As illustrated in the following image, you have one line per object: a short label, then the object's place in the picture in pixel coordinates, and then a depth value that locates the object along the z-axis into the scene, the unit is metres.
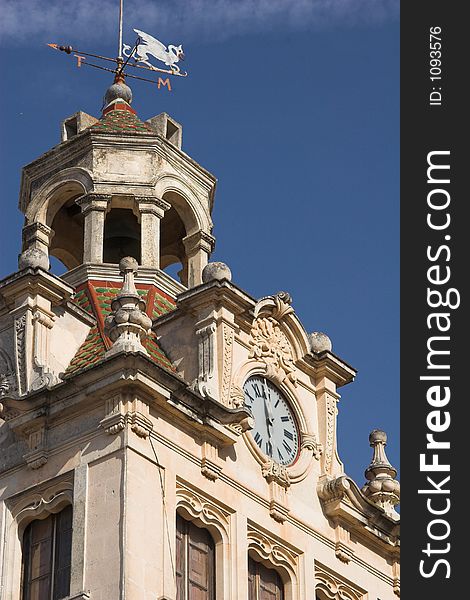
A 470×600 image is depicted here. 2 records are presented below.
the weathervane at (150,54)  48.66
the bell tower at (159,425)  38.00
